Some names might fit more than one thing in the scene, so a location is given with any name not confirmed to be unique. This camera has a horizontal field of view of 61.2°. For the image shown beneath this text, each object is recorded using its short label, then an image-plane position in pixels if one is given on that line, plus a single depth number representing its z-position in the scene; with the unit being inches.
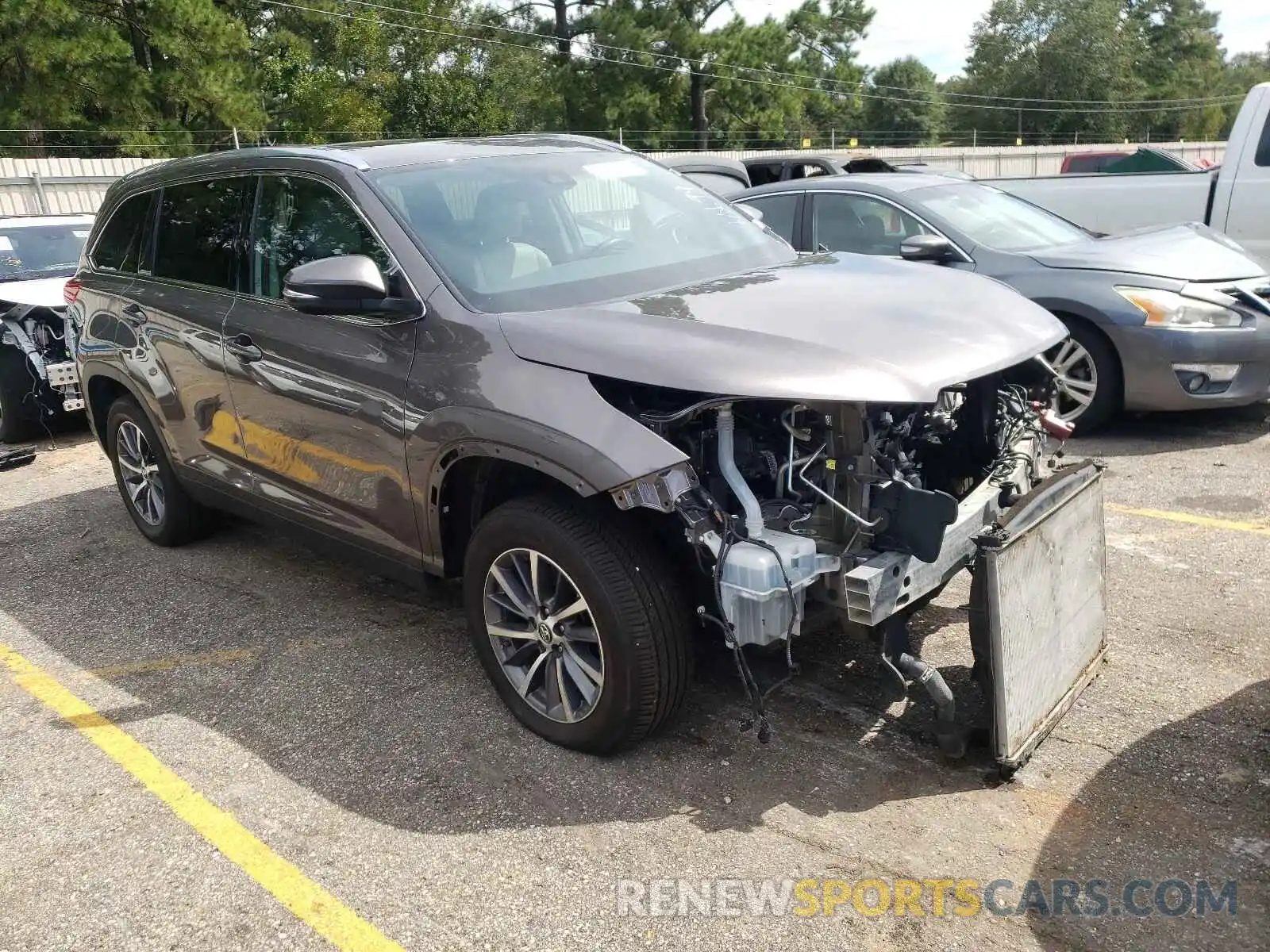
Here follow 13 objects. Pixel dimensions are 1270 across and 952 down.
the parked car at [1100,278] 243.6
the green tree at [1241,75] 2861.7
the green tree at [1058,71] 2716.5
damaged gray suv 118.8
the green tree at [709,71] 1576.0
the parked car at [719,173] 460.1
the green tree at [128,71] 990.4
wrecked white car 319.0
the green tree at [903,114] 2687.0
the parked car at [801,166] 508.7
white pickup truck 340.2
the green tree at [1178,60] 2758.4
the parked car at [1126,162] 621.6
